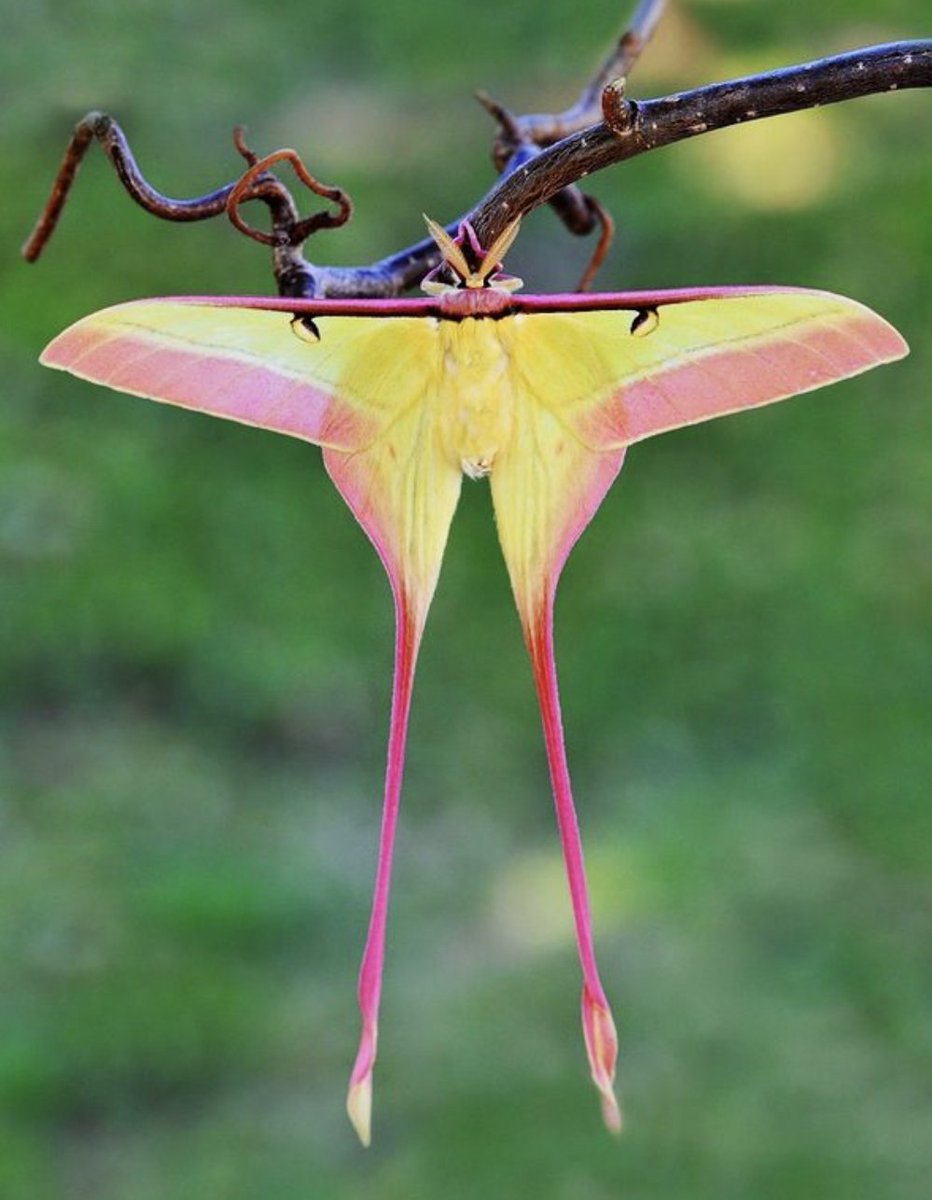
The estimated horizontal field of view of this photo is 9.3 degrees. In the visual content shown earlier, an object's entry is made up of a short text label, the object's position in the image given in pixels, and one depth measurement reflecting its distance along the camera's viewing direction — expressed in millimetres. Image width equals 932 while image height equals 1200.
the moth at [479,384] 610
